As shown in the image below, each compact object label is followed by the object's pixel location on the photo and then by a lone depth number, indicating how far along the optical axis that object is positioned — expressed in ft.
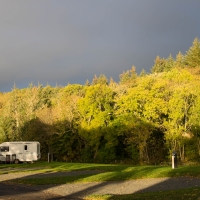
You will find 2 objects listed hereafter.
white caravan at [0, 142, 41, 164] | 151.64
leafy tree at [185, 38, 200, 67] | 266.38
